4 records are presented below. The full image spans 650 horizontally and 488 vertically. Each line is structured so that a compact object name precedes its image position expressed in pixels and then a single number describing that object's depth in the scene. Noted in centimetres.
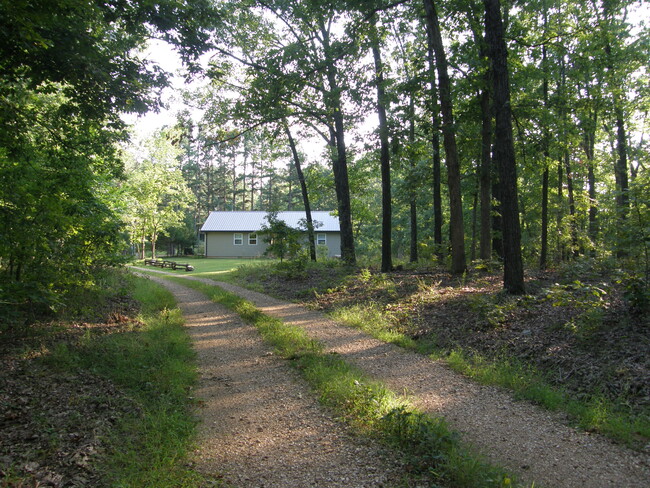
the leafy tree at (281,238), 1709
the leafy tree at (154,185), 3400
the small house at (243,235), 3812
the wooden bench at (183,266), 2603
